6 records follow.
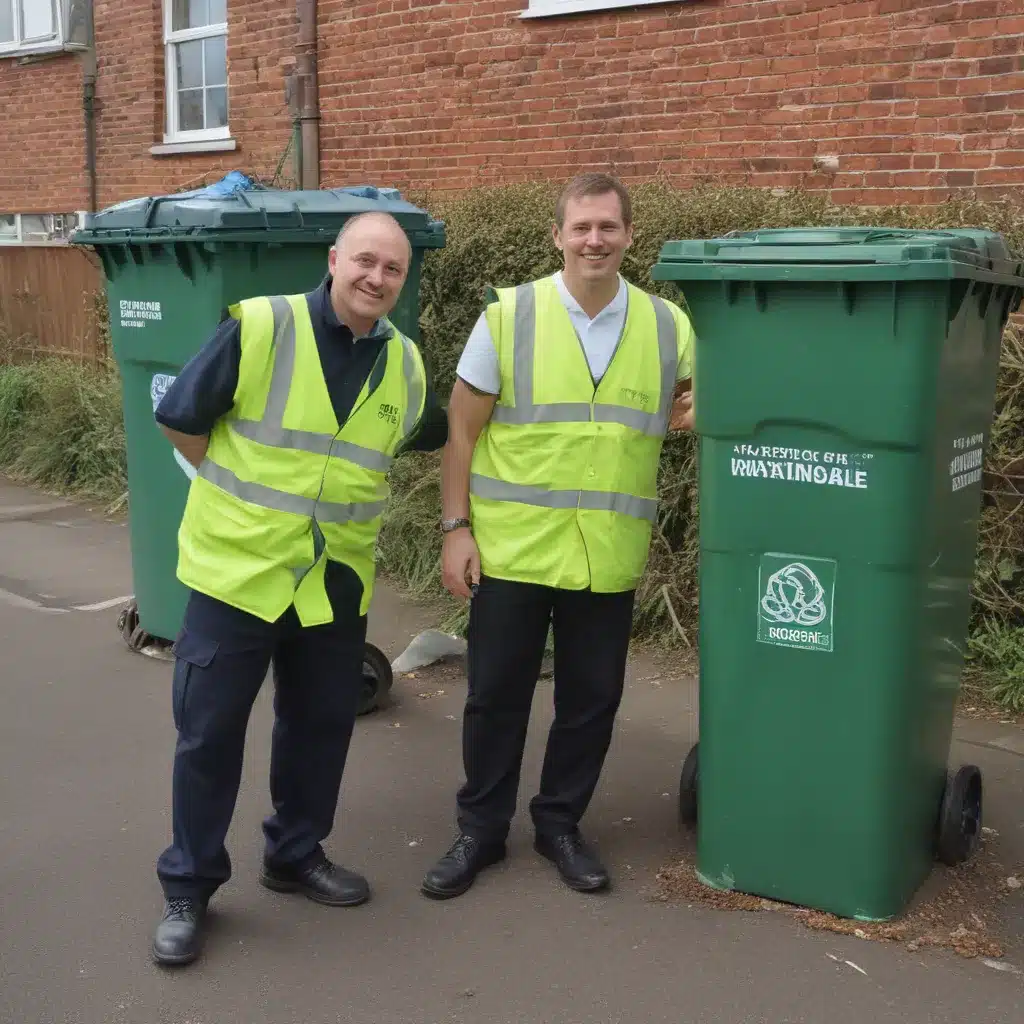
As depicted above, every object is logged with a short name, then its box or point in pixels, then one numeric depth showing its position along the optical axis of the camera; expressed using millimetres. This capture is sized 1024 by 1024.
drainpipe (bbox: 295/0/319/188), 9016
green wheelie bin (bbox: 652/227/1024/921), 2961
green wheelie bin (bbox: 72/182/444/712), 4668
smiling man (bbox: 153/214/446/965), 3084
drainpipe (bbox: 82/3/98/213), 11555
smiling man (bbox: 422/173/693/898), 3336
